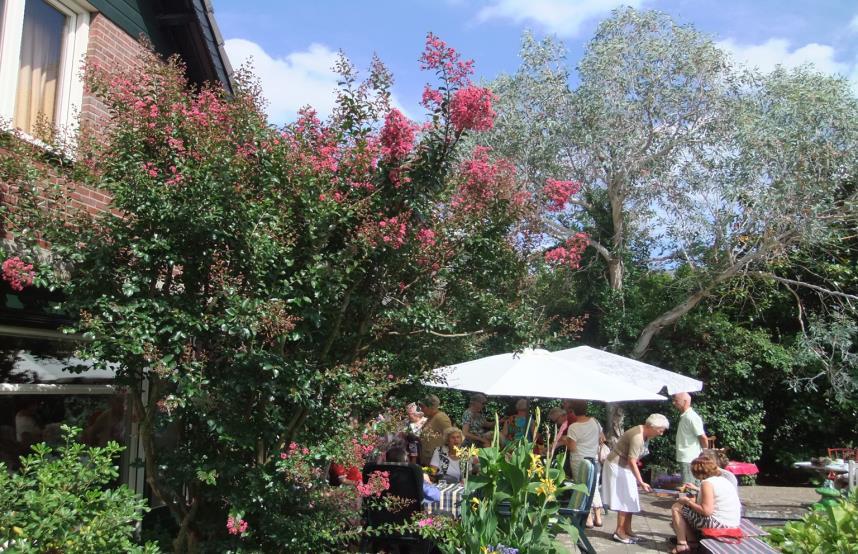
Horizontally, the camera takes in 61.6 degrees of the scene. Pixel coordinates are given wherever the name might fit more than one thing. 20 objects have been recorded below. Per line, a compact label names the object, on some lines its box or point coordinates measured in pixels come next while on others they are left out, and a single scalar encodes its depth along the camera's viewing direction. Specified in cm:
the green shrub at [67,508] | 369
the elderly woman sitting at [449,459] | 870
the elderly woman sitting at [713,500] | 686
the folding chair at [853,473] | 939
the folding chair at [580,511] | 684
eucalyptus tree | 1273
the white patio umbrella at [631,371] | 1032
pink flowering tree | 432
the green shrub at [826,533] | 396
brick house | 556
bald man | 935
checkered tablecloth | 716
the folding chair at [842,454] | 1244
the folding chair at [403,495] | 643
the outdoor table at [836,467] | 1001
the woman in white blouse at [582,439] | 886
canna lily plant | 478
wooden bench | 608
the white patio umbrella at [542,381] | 816
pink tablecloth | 1134
